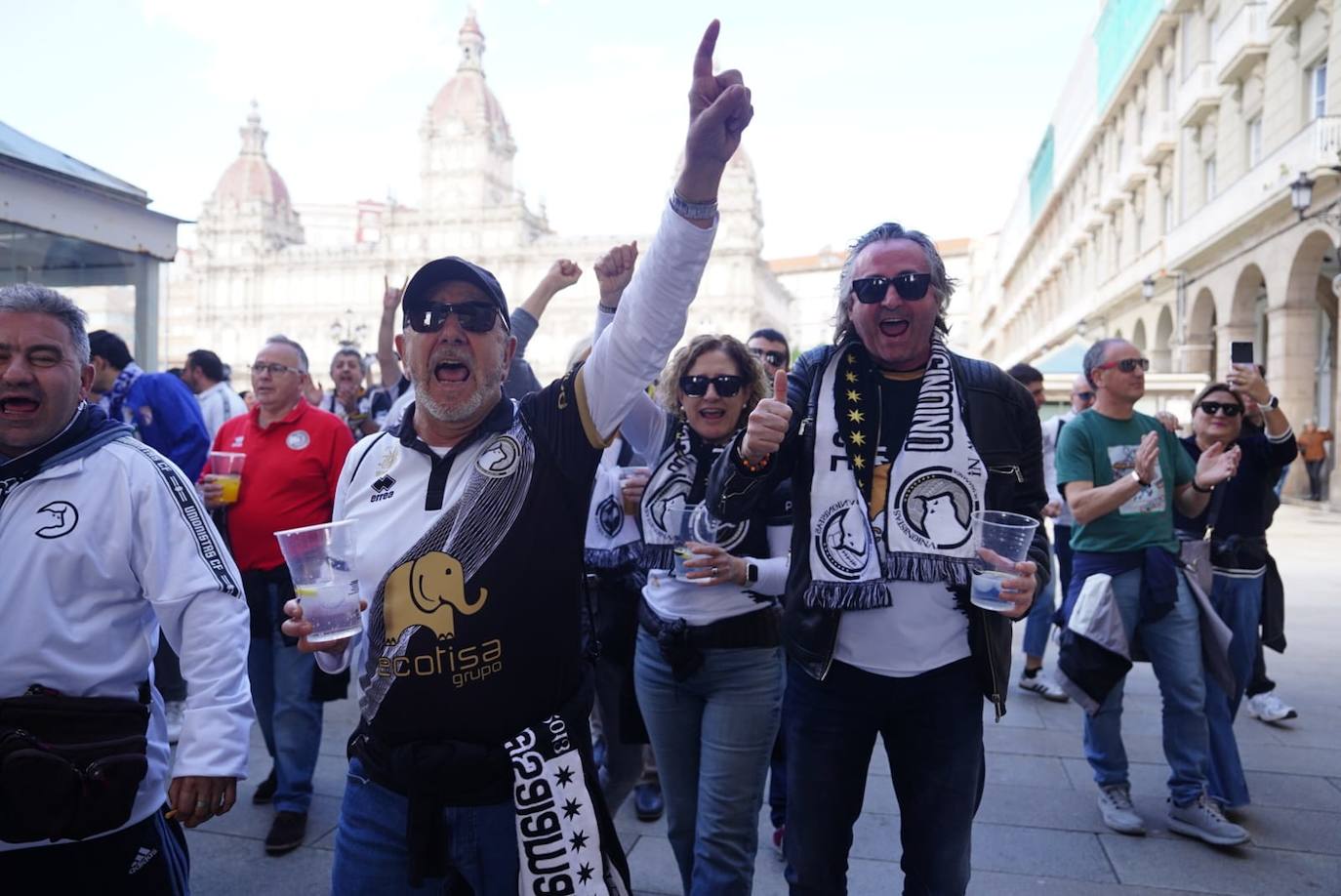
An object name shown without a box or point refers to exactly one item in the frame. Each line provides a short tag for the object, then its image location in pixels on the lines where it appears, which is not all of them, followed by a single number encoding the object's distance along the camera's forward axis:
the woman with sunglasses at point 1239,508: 4.53
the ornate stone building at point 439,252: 78.12
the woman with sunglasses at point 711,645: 2.91
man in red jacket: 4.24
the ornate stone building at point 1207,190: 18.62
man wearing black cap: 1.97
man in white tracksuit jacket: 2.12
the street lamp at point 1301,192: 16.11
